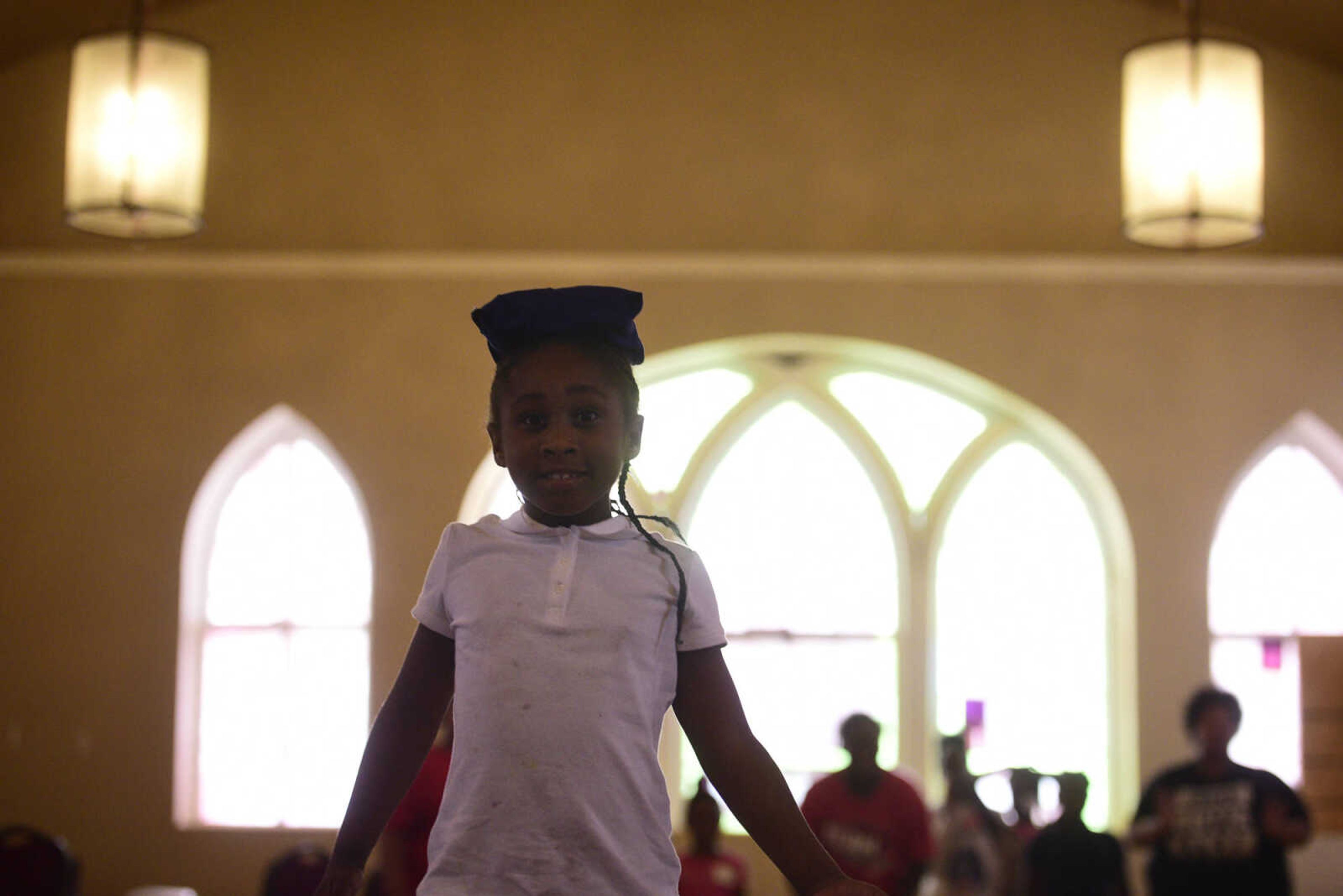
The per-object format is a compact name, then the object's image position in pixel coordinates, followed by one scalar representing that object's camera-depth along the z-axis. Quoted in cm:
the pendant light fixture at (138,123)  579
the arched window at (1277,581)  762
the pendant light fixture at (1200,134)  555
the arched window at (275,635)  767
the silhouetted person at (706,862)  518
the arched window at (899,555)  760
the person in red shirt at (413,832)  423
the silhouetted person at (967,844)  562
